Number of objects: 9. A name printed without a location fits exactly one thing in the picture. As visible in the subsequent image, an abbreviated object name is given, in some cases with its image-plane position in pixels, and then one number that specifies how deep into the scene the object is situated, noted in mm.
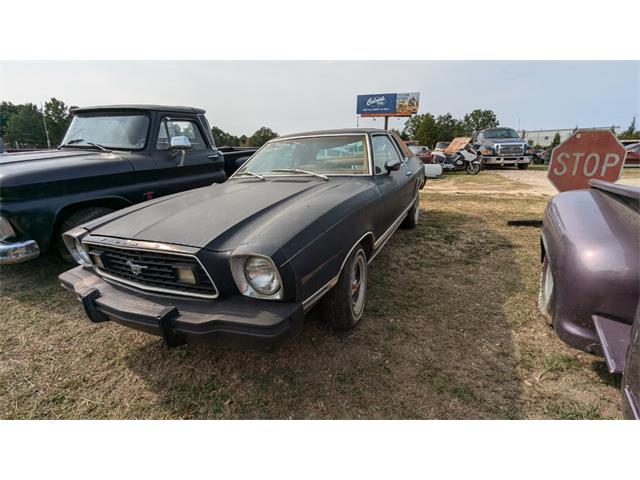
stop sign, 3592
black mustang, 1755
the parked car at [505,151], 15328
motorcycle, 14391
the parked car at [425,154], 15609
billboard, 35750
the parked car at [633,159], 14320
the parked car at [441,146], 22359
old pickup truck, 3127
